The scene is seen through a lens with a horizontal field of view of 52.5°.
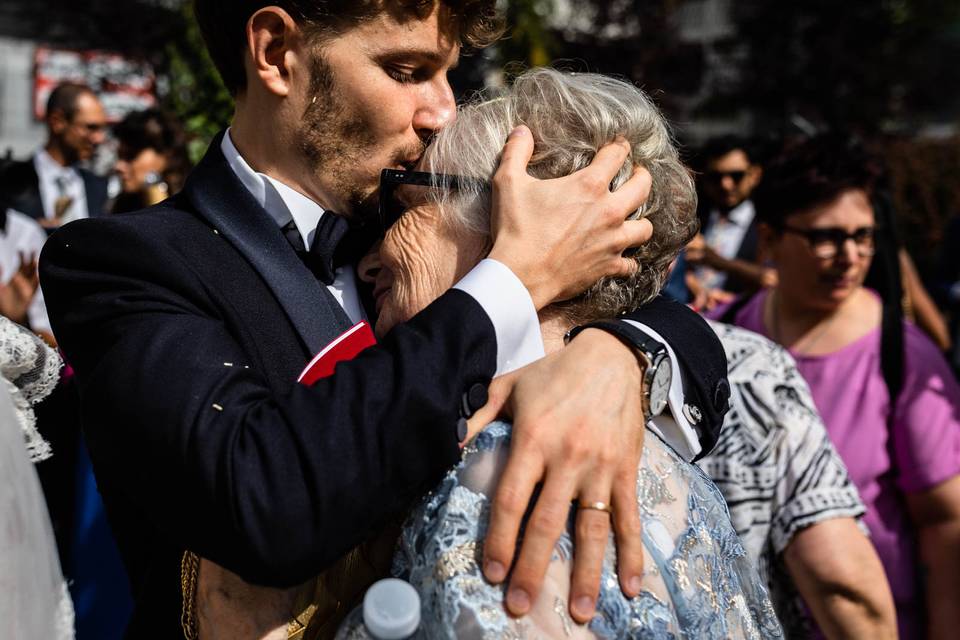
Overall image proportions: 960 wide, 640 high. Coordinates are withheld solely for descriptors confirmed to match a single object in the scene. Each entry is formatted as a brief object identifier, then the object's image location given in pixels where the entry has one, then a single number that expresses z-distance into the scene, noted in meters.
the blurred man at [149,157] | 4.95
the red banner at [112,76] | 9.47
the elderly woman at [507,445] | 1.27
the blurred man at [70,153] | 5.79
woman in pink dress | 2.90
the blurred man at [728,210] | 5.43
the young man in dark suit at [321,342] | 1.26
